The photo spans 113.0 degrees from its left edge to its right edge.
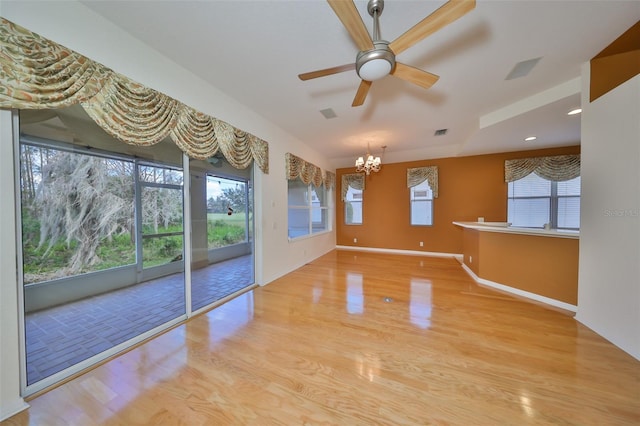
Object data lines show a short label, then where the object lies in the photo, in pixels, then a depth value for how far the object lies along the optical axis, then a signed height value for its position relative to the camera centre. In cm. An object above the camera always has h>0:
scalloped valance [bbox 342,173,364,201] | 678 +87
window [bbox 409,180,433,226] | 610 +13
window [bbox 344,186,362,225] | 698 +5
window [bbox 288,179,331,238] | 498 -1
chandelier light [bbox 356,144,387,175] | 486 +105
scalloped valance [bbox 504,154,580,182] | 475 +95
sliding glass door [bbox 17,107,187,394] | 173 -36
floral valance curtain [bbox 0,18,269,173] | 135 +92
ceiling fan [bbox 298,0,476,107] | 134 +125
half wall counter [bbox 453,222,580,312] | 279 -82
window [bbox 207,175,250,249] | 375 +0
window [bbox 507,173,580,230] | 486 +13
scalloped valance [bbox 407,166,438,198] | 587 +91
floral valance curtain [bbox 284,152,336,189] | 441 +91
